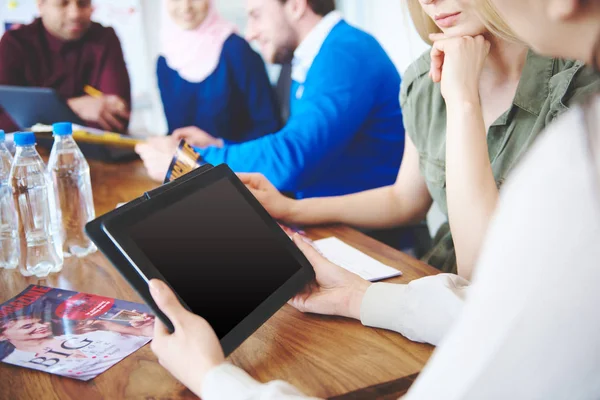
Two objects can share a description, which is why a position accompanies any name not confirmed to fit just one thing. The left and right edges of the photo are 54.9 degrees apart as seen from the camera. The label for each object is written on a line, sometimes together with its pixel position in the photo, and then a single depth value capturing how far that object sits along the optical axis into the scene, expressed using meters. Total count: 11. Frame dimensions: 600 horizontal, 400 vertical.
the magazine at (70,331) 0.72
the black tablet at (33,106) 1.94
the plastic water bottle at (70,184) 1.13
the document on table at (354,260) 0.95
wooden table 0.66
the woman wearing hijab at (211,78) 2.79
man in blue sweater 1.70
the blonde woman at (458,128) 1.01
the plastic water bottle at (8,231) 1.03
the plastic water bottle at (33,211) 1.00
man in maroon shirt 2.63
